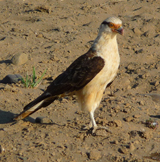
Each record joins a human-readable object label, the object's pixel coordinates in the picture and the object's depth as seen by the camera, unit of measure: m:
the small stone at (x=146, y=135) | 11.05
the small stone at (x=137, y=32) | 18.87
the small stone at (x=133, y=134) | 11.13
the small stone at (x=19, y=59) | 16.47
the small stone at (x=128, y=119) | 12.01
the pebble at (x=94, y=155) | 9.86
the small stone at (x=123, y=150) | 10.16
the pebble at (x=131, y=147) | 10.38
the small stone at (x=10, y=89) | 13.60
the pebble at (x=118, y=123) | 11.60
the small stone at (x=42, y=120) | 11.71
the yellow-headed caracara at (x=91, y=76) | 10.75
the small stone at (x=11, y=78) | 14.69
